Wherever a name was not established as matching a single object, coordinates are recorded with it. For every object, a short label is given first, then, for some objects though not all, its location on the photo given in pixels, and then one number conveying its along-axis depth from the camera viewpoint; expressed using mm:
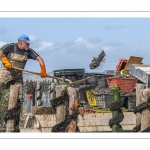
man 11836
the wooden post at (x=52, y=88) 16609
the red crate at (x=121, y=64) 16578
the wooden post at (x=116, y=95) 10555
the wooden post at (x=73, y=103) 10852
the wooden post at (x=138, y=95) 10570
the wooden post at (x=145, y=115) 10297
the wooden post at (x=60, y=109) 11008
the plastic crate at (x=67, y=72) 15102
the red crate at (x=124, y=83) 14922
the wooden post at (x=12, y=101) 11156
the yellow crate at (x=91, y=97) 15241
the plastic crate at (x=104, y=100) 14568
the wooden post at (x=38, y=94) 18797
